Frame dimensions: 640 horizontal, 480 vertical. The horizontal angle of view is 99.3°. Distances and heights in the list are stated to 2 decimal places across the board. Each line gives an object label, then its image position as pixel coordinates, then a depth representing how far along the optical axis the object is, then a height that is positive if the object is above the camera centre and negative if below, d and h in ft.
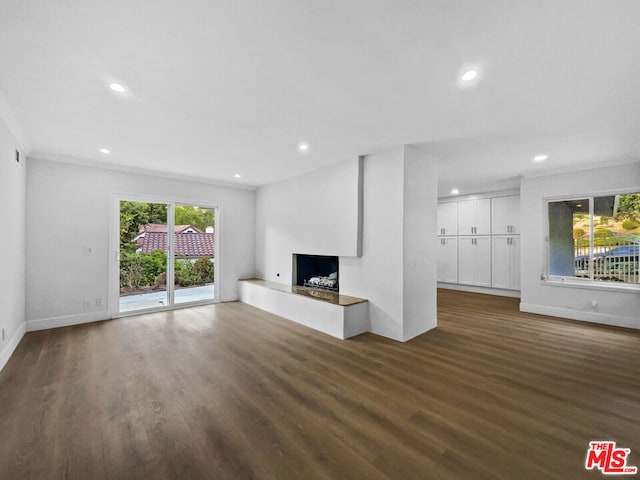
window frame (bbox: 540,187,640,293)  13.78 -1.48
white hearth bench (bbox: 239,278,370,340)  12.09 -3.33
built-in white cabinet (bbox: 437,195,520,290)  20.52 -0.05
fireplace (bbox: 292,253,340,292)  16.68 -1.77
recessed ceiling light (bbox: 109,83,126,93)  7.22 +4.18
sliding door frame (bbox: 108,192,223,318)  14.88 -0.38
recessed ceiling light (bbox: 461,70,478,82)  6.54 +4.09
